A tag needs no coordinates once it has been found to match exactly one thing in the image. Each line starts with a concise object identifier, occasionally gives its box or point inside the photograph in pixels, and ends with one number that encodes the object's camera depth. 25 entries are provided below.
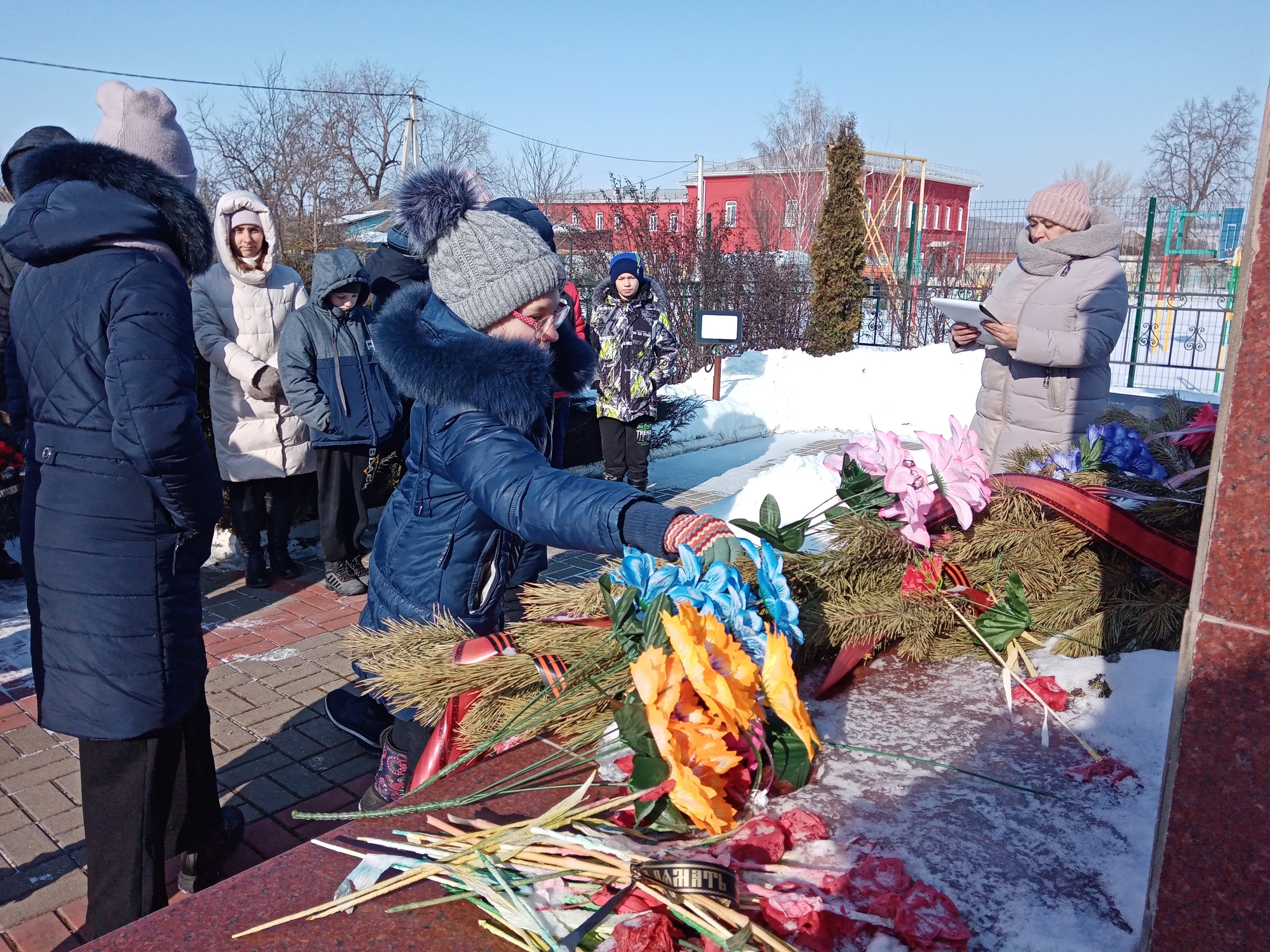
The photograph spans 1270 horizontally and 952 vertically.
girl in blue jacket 1.90
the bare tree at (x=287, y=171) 20.64
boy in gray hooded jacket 4.90
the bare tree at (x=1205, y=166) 25.33
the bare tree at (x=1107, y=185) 33.42
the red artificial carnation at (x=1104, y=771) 1.44
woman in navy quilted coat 2.14
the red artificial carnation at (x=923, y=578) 1.94
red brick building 14.59
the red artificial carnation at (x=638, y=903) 1.12
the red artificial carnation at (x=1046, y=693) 1.66
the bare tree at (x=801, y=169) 29.94
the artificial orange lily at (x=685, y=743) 1.25
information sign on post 9.33
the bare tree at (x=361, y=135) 25.30
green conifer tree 13.75
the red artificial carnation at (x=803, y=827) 1.30
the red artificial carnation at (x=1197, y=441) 2.29
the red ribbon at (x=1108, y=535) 1.73
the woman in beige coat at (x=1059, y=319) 3.43
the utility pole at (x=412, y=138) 26.67
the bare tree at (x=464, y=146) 27.55
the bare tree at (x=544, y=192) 24.98
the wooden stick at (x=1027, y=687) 1.52
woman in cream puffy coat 4.93
